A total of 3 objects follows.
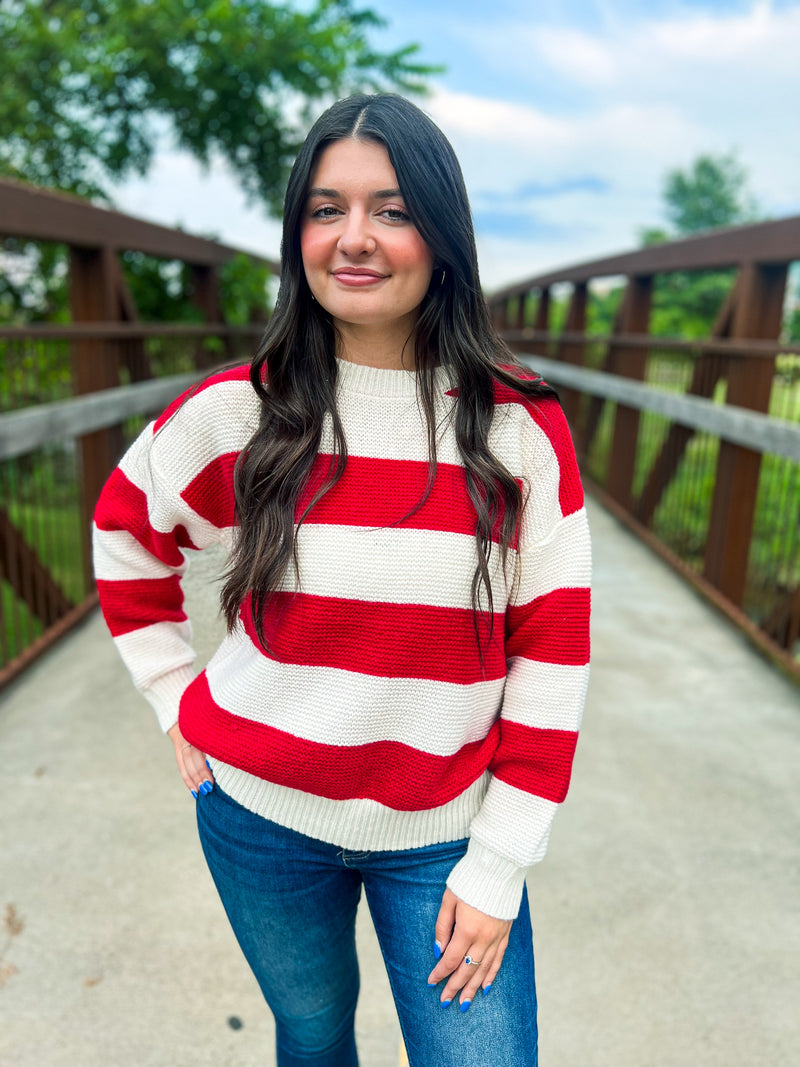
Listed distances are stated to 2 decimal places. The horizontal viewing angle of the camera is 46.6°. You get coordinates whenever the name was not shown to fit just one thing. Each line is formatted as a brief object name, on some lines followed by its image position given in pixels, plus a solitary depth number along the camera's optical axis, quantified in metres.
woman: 1.16
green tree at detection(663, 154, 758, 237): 57.31
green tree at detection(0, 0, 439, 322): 10.90
